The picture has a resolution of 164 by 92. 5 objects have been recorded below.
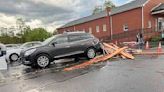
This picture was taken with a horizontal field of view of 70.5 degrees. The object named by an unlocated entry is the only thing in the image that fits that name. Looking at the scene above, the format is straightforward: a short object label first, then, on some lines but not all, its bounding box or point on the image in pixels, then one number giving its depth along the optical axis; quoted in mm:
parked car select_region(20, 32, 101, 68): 5961
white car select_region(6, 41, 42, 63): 9029
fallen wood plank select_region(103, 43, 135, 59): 6483
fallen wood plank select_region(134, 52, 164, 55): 7257
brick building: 15117
